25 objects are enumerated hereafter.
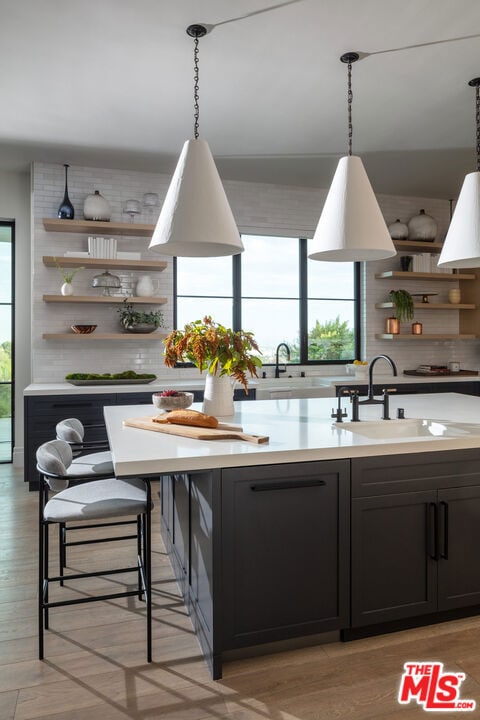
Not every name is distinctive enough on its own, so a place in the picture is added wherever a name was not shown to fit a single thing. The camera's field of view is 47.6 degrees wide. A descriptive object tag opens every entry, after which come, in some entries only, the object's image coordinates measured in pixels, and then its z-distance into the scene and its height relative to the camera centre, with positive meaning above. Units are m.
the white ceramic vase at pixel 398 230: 6.45 +1.50
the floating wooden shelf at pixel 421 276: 6.41 +0.97
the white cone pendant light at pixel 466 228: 2.91 +0.70
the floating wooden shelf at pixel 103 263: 5.39 +0.94
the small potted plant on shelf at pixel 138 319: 5.62 +0.40
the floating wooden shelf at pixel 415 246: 6.41 +1.32
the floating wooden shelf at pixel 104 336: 5.36 +0.21
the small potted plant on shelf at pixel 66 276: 5.41 +0.82
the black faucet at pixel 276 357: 6.04 -0.01
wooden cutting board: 2.29 -0.33
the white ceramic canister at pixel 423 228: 6.55 +1.56
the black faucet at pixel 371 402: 2.79 -0.24
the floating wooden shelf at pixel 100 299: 5.35 +0.58
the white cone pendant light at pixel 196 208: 2.33 +0.65
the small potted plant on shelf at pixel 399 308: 6.41 +0.57
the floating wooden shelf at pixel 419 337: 6.48 +0.24
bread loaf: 2.48 -0.29
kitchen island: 2.10 -0.72
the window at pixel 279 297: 6.22 +0.70
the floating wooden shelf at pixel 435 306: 6.59 +0.62
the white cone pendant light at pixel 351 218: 2.58 +0.67
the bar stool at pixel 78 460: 2.88 -0.58
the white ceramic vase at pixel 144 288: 5.66 +0.72
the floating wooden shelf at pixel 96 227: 5.30 +1.29
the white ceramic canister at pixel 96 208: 5.41 +1.48
